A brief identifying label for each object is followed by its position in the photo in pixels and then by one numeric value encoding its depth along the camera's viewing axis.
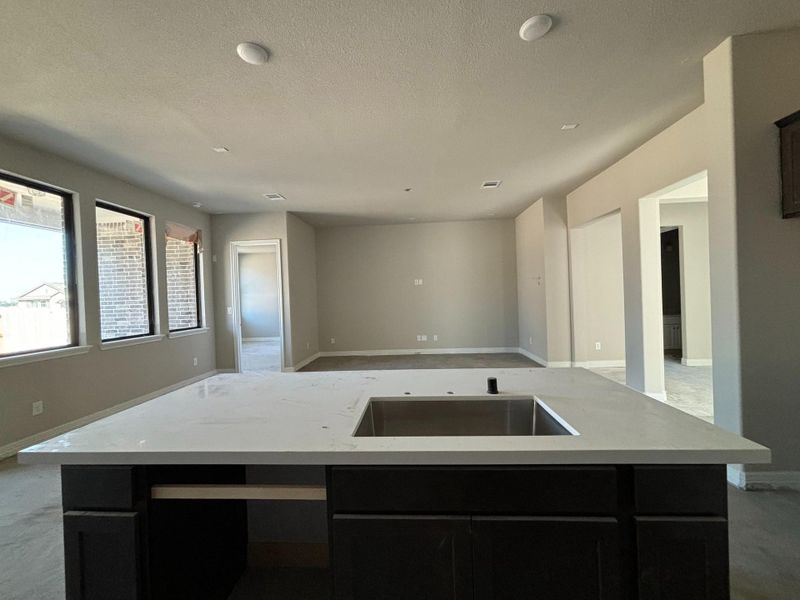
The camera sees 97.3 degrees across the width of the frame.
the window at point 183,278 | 5.18
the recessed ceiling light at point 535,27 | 1.85
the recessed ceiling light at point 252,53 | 1.99
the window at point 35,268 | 3.05
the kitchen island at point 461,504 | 0.86
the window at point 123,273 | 4.05
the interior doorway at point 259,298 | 10.31
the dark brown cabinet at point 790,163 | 1.99
